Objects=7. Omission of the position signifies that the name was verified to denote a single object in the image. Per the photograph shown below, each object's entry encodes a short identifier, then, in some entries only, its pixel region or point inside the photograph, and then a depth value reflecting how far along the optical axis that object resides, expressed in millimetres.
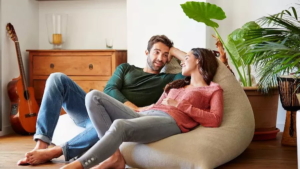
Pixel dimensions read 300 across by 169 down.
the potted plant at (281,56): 3260
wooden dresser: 4840
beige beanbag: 2783
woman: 2607
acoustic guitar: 4652
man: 3094
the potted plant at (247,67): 4172
